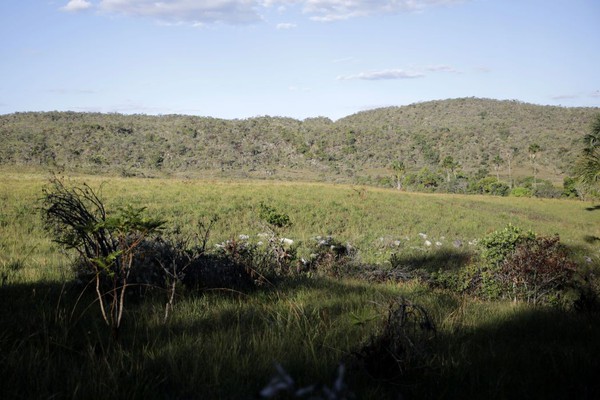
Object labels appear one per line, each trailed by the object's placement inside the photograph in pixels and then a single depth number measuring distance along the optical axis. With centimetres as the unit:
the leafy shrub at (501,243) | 1227
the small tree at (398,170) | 7654
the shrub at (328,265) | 942
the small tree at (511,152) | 10160
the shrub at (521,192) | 6106
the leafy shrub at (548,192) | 6434
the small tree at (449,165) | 8650
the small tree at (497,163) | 9331
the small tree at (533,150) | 7782
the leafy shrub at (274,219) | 2202
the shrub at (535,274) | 895
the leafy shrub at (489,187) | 6519
